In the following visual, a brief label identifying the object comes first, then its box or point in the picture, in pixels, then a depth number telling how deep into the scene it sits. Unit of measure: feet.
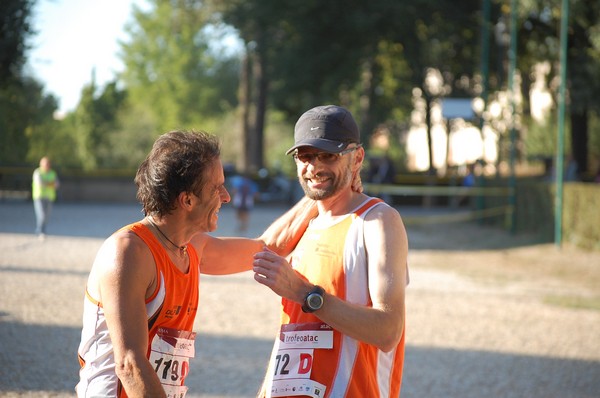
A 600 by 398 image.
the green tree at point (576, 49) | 87.92
